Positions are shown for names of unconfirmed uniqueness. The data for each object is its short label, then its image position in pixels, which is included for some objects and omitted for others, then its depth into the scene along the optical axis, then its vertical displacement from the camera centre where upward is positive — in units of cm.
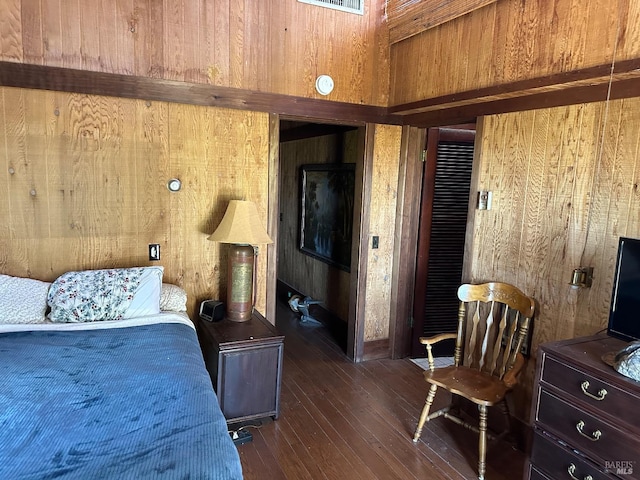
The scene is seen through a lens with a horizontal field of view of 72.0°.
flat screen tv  196 -43
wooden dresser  173 -92
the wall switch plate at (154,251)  308 -49
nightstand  271 -115
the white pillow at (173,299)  288 -78
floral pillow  258 -70
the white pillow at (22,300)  249 -72
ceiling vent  337 +141
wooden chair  251 -103
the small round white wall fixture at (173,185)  307 -3
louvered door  384 -36
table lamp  289 -43
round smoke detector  344 +79
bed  138 -88
